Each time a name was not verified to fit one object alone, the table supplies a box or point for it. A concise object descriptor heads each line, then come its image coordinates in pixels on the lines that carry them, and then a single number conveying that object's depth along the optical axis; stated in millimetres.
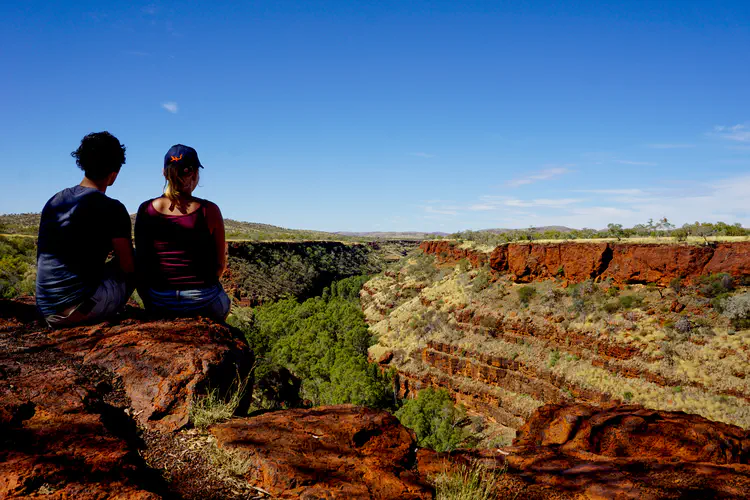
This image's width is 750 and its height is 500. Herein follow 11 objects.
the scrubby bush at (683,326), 19609
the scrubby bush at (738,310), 18484
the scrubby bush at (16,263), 10125
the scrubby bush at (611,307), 23328
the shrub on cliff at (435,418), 21359
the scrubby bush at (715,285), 20219
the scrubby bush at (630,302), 22922
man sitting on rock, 3430
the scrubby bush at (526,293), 28719
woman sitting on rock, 3729
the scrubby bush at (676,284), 21984
